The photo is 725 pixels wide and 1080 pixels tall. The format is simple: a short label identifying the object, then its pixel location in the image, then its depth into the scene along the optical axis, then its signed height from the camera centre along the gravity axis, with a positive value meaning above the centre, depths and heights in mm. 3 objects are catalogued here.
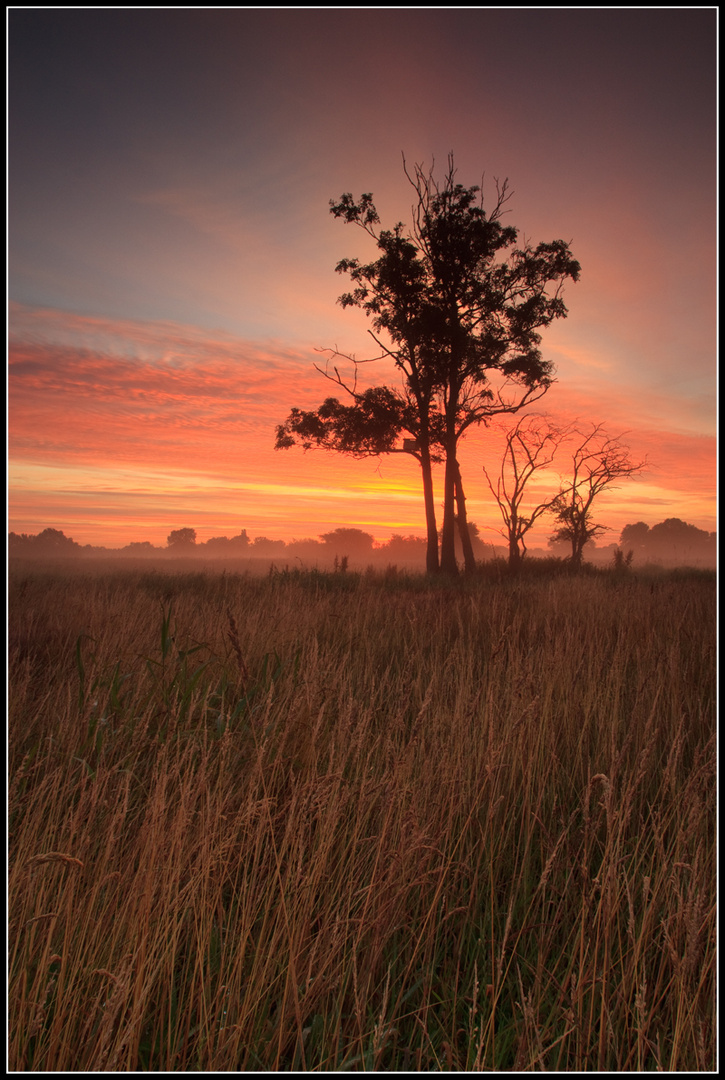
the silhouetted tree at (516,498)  20234 +2093
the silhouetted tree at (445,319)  17656 +7666
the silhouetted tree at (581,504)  23281 +2211
